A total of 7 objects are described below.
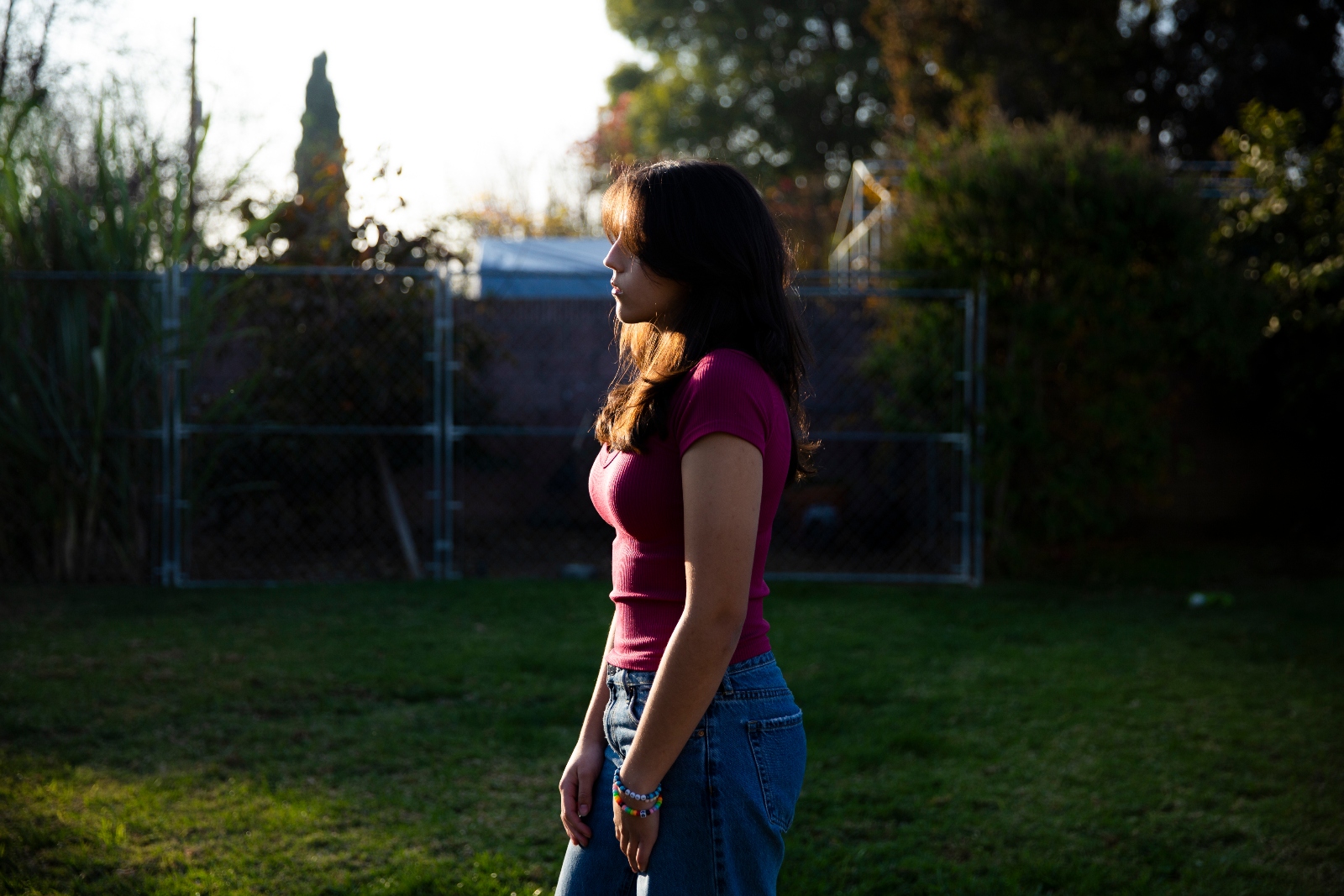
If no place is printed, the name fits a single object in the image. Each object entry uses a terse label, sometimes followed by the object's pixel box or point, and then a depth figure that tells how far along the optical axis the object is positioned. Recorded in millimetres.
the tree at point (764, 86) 21906
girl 1316
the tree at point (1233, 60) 15141
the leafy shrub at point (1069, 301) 7066
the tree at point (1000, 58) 13625
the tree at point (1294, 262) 7863
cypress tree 7879
